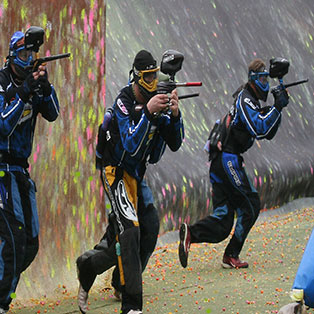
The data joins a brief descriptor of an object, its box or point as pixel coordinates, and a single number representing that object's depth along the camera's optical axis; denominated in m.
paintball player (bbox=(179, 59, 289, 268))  16.61
